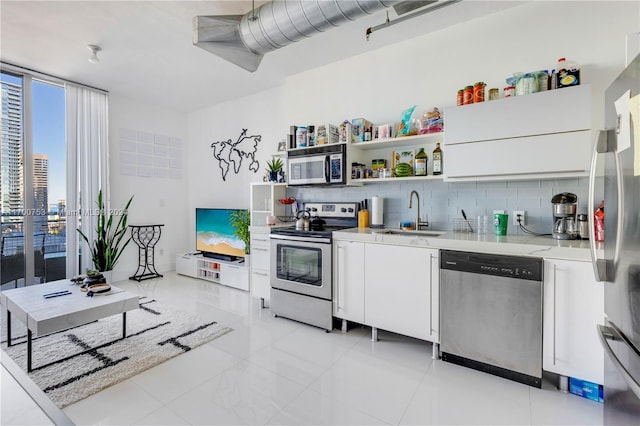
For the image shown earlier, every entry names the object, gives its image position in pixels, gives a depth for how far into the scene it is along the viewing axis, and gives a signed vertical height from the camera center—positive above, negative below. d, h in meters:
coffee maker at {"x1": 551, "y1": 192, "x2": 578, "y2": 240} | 2.19 -0.02
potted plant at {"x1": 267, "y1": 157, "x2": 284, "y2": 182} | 3.92 +0.54
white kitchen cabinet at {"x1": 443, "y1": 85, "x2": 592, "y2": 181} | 2.09 +0.56
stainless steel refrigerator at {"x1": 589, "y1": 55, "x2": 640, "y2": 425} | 1.06 -0.14
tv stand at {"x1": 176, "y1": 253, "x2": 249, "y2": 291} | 4.27 -0.87
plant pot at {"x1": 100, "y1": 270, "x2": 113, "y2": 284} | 4.28 -0.90
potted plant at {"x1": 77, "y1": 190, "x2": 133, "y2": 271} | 4.24 -0.40
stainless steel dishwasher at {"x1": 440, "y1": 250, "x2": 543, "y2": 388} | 2.00 -0.71
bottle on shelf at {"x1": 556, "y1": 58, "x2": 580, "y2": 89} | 2.13 +0.97
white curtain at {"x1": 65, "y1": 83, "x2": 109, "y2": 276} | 4.17 +0.68
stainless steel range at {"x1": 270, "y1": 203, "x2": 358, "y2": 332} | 2.89 -0.61
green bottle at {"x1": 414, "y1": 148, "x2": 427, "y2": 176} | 2.84 +0.45
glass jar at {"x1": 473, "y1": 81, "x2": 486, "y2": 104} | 2.48 +0.98
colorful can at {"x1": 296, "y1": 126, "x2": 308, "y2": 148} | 3.46 +0.85
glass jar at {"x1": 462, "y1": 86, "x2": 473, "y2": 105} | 2.54 +0.97
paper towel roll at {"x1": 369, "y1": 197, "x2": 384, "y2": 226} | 3.17 +0.02
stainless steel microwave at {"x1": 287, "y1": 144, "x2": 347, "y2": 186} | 3.12 +0.50
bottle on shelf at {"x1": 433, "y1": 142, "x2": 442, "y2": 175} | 2.73 +0.45
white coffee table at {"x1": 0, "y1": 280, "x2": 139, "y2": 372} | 2.11 -0.71
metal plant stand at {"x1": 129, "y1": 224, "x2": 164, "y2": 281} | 4.87 -0.57
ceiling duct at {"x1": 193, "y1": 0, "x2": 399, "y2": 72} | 2.05 +1.39
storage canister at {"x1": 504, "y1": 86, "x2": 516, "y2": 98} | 2.37 +0.94
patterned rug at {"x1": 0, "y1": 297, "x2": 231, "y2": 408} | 2.05 -1.12
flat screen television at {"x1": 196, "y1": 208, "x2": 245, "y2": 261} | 4.59 -0.38
